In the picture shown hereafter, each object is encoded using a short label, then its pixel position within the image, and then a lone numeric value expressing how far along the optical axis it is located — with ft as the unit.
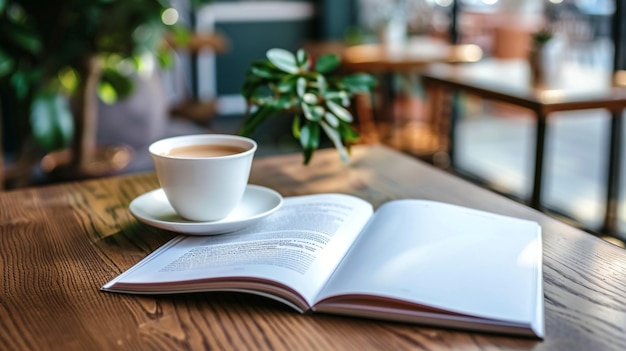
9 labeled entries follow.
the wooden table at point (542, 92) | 6.15
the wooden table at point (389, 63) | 10.39
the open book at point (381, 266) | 2.02
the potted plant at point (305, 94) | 3.30
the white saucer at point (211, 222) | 2.62
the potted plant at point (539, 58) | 7.02
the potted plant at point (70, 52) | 7.13
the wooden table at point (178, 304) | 1.92
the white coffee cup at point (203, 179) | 2.58
